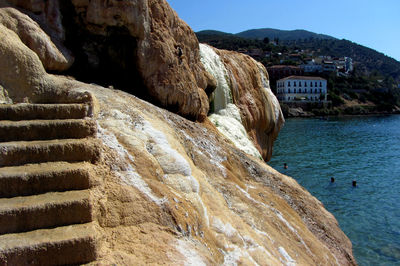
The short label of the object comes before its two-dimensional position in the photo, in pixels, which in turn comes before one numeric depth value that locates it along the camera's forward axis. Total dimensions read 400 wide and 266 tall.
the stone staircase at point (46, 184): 3.88
